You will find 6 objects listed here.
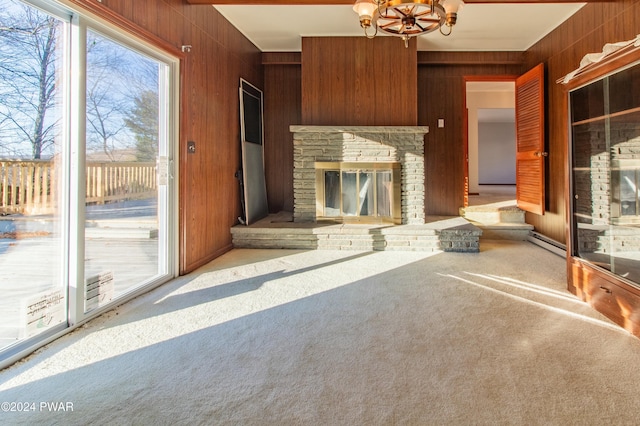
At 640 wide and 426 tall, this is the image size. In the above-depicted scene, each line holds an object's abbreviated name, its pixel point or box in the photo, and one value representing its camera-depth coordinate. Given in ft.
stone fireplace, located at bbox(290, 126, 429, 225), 15.21
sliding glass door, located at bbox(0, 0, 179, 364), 6.11
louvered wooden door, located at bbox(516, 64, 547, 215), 14.75
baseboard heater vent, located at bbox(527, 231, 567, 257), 13.18
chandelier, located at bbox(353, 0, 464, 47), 7.59
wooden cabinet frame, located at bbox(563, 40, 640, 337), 6.75
